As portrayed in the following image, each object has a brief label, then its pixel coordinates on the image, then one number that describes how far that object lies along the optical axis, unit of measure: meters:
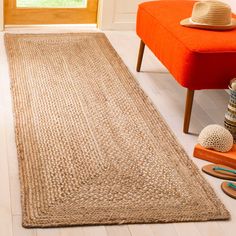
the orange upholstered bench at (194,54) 2.83
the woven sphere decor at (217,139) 2.68
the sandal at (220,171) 2.58
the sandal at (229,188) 2.45
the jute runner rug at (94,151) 2.29
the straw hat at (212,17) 3.10
